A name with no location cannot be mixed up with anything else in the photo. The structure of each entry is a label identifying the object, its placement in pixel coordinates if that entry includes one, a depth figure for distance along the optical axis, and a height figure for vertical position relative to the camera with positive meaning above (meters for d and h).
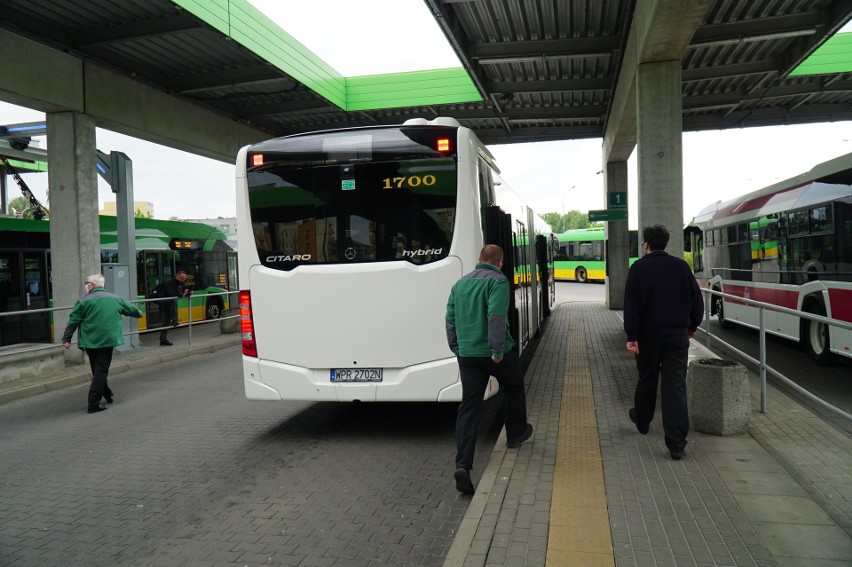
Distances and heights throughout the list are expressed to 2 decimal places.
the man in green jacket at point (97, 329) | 8.34 -0.66
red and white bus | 9.86 +0.14
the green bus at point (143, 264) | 14.80 +0.42
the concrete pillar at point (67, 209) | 12.92 +1.47
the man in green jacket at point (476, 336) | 4.83 -0.53
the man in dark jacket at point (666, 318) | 5.20 -0.46
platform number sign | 19.06 +1.98
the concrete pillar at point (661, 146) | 10.48 +1.98
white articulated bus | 6.12 +0.17
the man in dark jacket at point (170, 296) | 15.31 -0.49
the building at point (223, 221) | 116.36 +10.39
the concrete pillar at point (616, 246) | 21.59 +0.65
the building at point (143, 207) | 129.38 +15.21
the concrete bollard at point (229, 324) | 17.39 -1.34
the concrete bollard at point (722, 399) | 5.70 -1.25
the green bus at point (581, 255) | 43.50 +0.76
